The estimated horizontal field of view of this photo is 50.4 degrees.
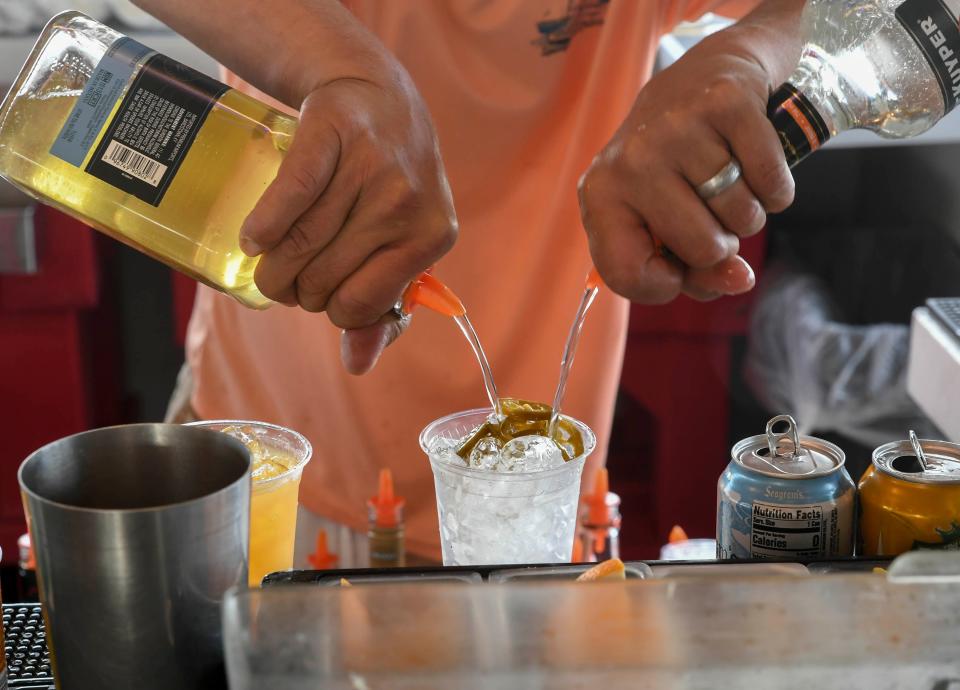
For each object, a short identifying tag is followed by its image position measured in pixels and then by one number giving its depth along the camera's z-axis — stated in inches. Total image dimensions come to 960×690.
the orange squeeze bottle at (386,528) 51.8
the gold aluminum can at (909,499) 30.2
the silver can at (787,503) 31.2
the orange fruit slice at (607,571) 27.0
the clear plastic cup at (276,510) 32.2
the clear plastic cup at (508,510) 33.0
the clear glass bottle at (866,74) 39.3
